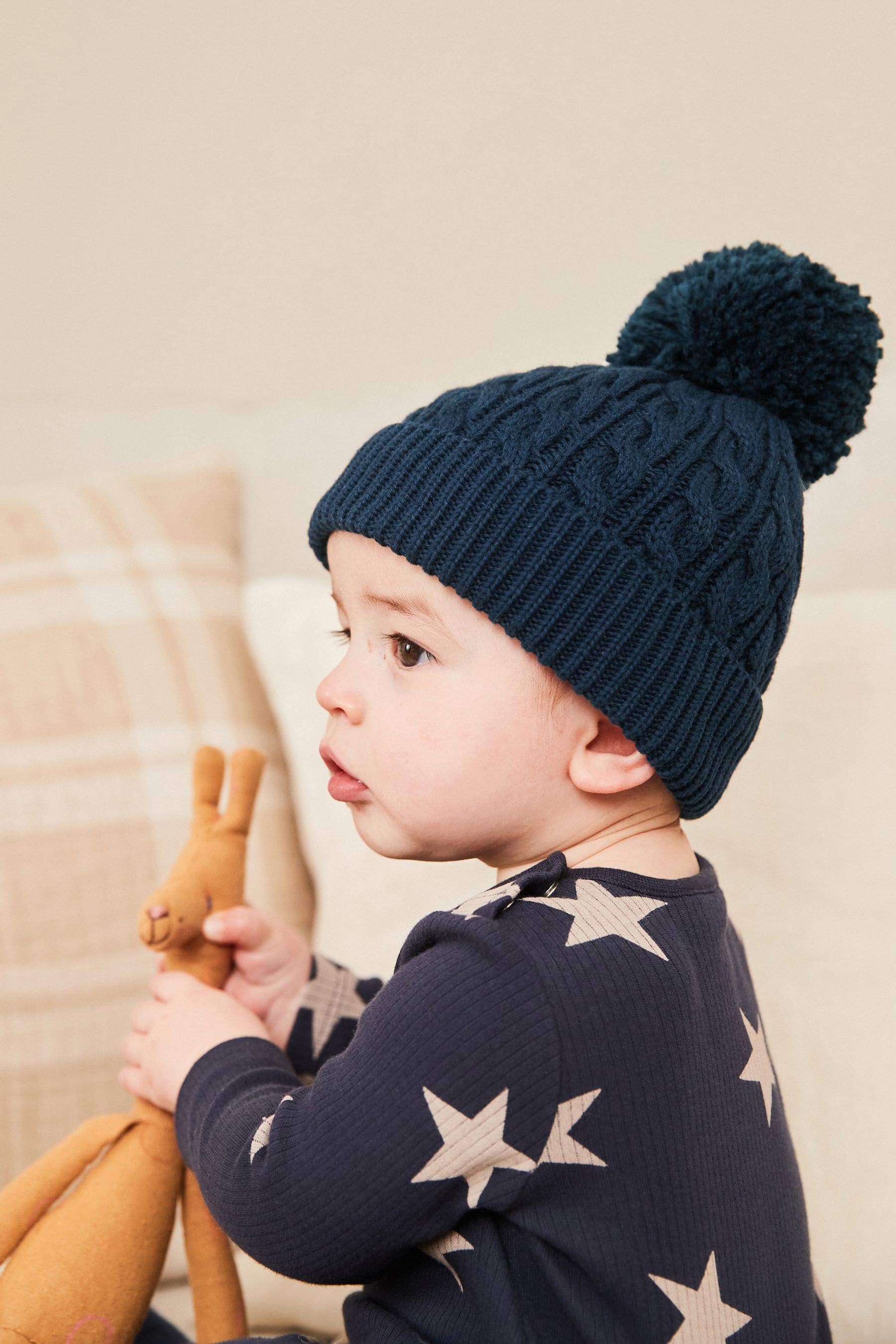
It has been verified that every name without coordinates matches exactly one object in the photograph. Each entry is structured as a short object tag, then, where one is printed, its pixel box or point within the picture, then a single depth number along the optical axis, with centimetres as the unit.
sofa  83
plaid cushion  98
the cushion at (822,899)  80
